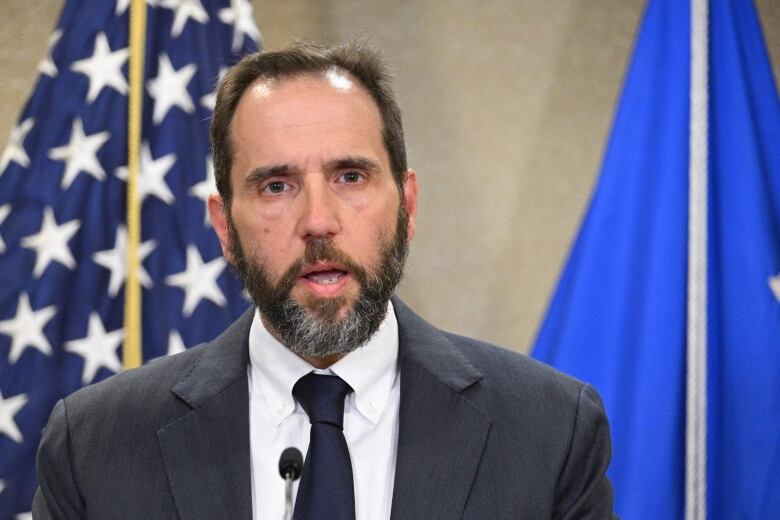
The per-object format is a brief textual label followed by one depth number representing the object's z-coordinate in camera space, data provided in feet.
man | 10.69
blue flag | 15.57
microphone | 9.07
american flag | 16.38
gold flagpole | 16.58
